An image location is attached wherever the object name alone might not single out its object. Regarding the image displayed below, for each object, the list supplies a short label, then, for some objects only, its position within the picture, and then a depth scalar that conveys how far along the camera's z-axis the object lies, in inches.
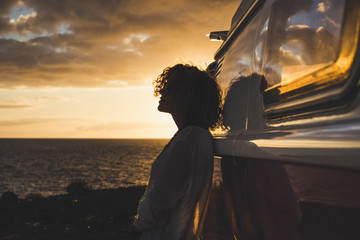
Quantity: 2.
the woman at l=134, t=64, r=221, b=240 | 71.3
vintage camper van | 32.3
